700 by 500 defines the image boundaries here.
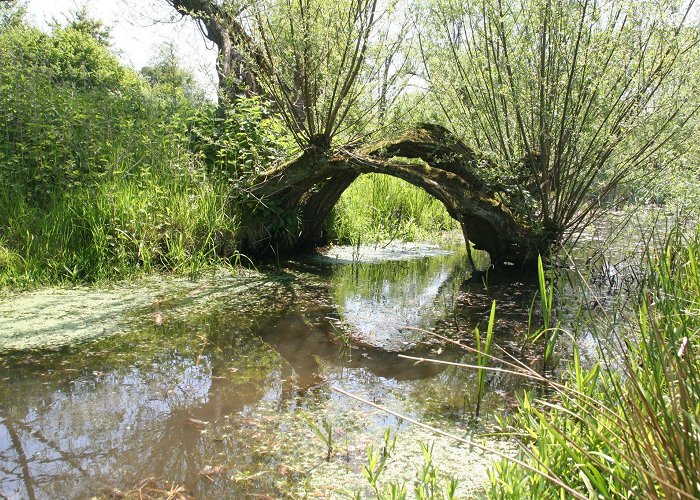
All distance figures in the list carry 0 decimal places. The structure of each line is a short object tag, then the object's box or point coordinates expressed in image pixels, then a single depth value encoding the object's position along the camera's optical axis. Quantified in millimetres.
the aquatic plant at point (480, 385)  2652
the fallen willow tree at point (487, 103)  5152
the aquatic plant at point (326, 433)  2510
